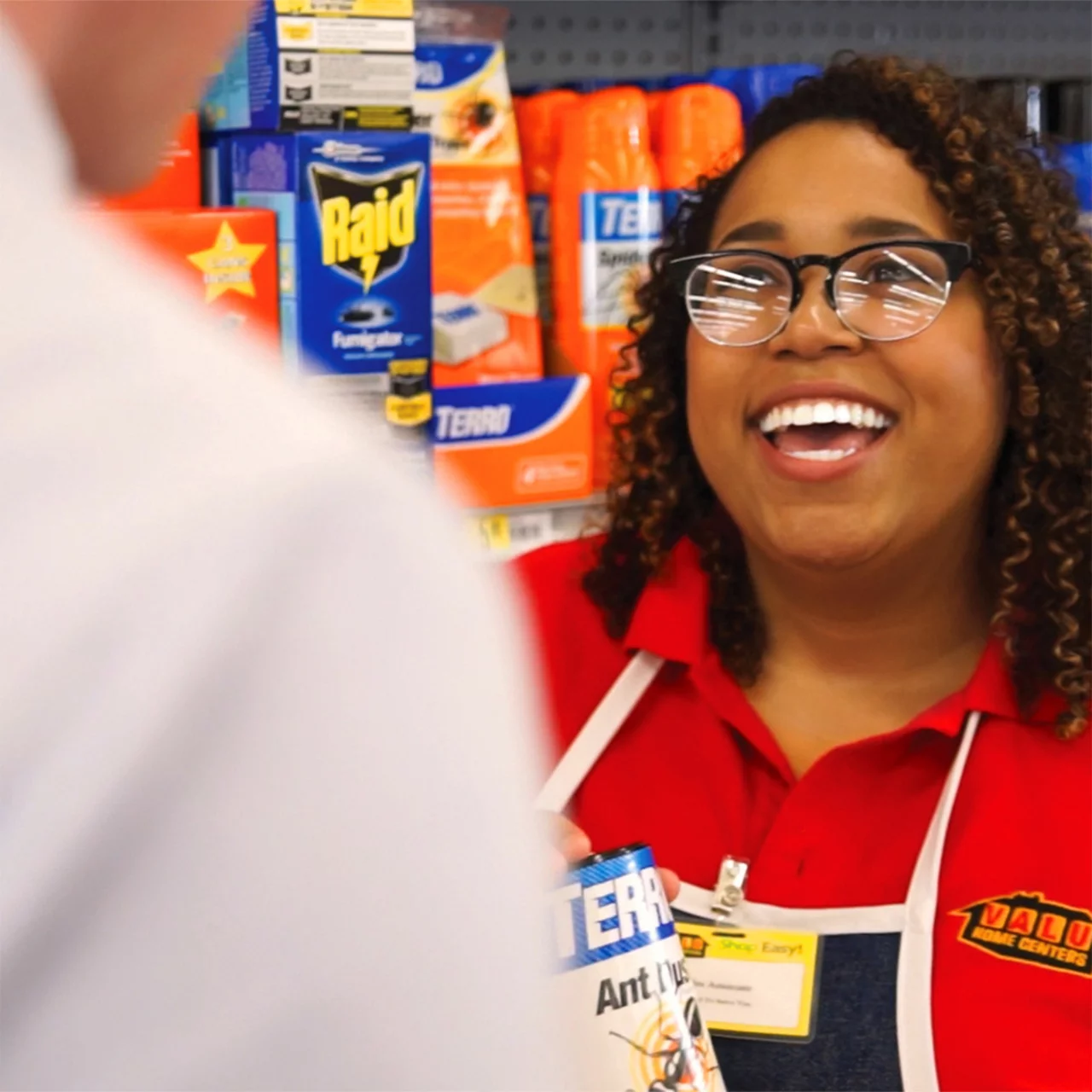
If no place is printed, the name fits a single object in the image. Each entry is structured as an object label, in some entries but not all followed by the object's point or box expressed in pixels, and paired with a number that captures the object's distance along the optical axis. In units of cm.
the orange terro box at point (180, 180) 156
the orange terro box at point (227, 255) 152
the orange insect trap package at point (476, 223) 169
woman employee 142
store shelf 168
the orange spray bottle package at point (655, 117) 176
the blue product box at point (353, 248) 157
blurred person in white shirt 35
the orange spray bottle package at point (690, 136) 175
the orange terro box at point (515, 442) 164
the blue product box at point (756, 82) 178
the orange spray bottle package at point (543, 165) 175
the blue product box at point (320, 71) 157
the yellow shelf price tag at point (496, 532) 168
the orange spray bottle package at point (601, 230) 173
